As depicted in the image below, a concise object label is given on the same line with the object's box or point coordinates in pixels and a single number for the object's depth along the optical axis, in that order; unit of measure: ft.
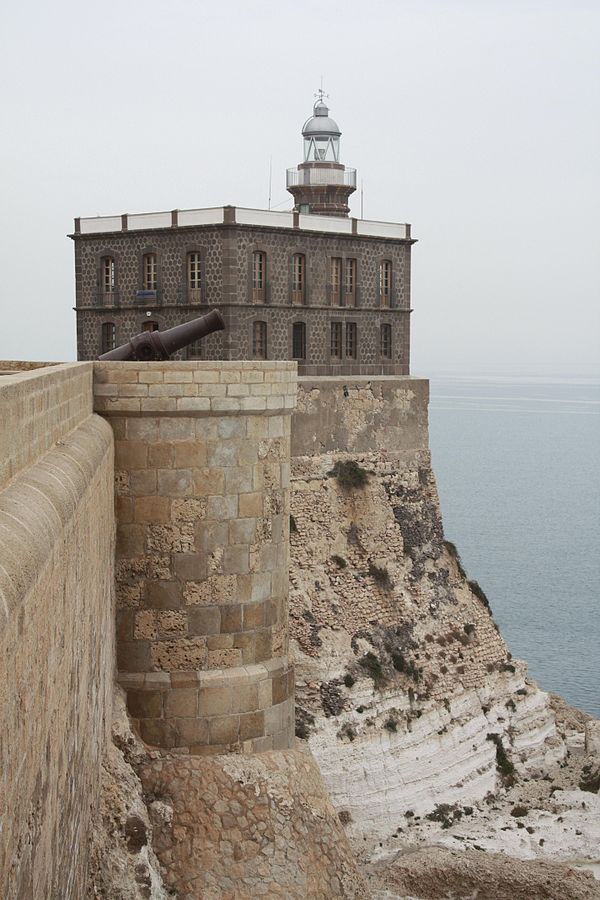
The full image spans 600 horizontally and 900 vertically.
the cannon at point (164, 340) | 63.93
